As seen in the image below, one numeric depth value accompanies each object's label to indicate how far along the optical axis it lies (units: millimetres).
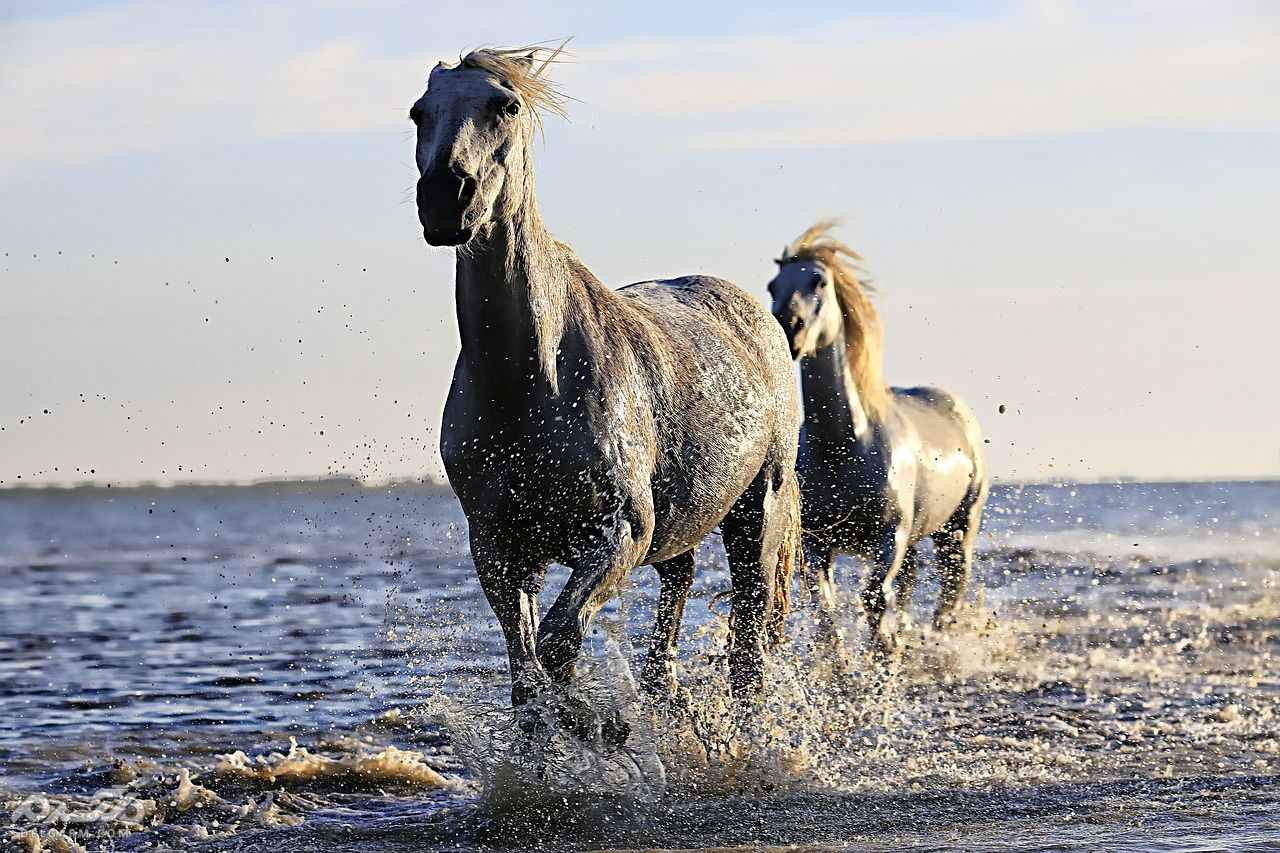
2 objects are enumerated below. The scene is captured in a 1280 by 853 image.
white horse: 17234
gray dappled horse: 8219
